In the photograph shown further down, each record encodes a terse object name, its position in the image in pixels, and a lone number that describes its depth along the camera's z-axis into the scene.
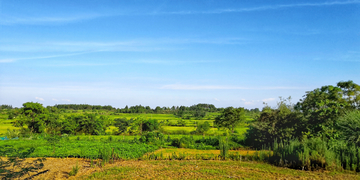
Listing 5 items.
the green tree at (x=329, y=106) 17.73
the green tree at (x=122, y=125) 38.53
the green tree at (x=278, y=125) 19.83
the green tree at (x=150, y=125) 36.12
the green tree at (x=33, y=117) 33.56
